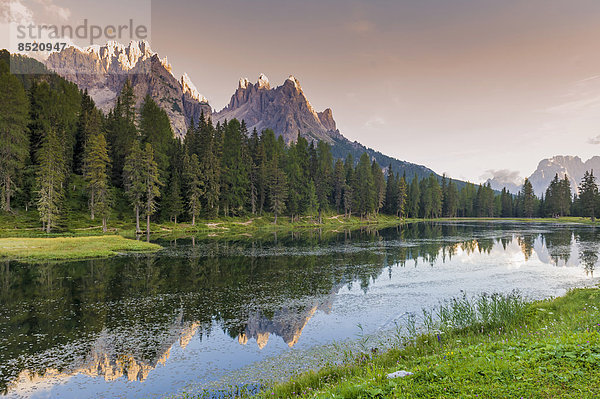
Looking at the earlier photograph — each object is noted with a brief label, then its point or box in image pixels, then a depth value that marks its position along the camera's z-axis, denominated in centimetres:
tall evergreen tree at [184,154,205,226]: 7850
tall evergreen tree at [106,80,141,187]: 8562
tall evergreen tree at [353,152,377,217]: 12625
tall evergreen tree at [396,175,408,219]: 14310
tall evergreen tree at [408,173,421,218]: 15600
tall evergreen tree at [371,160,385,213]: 13812
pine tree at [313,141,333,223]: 11625
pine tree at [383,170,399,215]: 14925
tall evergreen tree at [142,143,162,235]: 6912
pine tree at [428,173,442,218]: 16688
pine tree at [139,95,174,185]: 8306
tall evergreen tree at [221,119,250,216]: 9231
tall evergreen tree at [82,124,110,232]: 6397
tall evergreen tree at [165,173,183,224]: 7725
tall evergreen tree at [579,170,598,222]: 12525
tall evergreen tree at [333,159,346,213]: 12544
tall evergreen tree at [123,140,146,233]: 6838
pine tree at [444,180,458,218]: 17934
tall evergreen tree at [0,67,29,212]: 6134
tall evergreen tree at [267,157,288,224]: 9769
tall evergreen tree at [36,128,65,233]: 5706
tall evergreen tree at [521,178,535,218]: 16775
